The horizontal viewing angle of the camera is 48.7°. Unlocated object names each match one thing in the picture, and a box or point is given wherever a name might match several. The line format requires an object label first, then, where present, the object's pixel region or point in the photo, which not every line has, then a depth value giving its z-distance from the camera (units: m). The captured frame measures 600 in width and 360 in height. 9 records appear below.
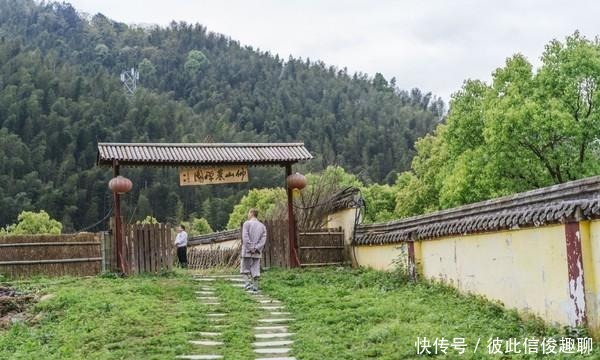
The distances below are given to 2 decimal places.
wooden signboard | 14.80
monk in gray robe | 11.88
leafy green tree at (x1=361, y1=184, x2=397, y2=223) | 39.22
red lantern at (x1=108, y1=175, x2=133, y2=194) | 13.65
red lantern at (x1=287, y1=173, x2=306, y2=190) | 14.90
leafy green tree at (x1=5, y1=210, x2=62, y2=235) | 41.51
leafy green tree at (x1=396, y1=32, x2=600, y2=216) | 21.81
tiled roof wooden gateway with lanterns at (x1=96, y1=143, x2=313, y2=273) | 13.91
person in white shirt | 18.08
